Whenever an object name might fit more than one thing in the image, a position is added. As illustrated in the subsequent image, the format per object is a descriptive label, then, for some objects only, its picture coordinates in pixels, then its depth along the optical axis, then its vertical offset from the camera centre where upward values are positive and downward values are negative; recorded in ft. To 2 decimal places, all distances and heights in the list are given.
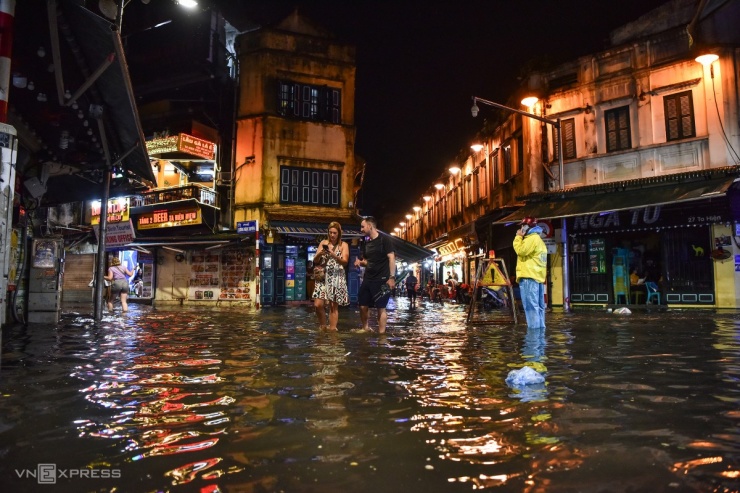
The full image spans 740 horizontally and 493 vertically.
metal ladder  34.53 +0.43
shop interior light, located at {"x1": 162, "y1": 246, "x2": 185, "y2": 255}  81.10 +6.11
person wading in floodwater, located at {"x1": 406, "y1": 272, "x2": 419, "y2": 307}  69.04 -0.19
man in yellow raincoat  29.25 +0.77
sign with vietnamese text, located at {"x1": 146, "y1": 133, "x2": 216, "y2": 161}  73.87 +21.01
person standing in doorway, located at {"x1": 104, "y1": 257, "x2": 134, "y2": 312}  52.70 +0.69
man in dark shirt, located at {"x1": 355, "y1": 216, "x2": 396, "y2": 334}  28.84 +0.72
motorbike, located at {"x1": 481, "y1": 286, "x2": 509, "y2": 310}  66.13 -2.09
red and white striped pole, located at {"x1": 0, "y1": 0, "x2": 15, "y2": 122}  16.24 +7.77
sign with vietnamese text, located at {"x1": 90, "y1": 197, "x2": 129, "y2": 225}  85.40 +13.16
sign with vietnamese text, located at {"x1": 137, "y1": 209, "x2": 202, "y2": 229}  80.74 +11.24
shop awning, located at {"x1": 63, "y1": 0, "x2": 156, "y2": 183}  24.88 +11.99
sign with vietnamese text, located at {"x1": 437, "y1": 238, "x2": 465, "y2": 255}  98.00 +8.10
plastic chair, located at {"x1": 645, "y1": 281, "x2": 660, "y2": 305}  60.70 -0.51
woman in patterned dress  28.71 +0.61
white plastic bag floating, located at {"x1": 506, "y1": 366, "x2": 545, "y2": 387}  13.99 -2.54
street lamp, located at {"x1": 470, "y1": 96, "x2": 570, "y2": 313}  61.72 +7.46
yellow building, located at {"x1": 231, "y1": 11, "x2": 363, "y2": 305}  82.64 +23.84
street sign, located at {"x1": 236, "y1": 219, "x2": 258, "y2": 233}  70.69 +8.40
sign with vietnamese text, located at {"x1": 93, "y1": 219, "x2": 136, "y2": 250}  41.86 +4.41
